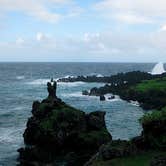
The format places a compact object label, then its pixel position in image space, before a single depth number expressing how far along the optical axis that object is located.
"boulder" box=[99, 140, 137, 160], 43.00
